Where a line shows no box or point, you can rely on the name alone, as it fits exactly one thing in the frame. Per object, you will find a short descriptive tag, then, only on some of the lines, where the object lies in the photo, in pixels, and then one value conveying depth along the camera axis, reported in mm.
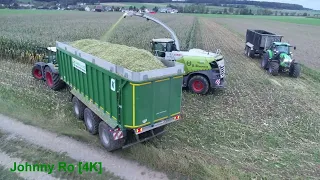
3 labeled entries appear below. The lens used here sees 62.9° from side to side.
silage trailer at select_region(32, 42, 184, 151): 6031
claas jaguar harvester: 10922
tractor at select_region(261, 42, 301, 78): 14773
